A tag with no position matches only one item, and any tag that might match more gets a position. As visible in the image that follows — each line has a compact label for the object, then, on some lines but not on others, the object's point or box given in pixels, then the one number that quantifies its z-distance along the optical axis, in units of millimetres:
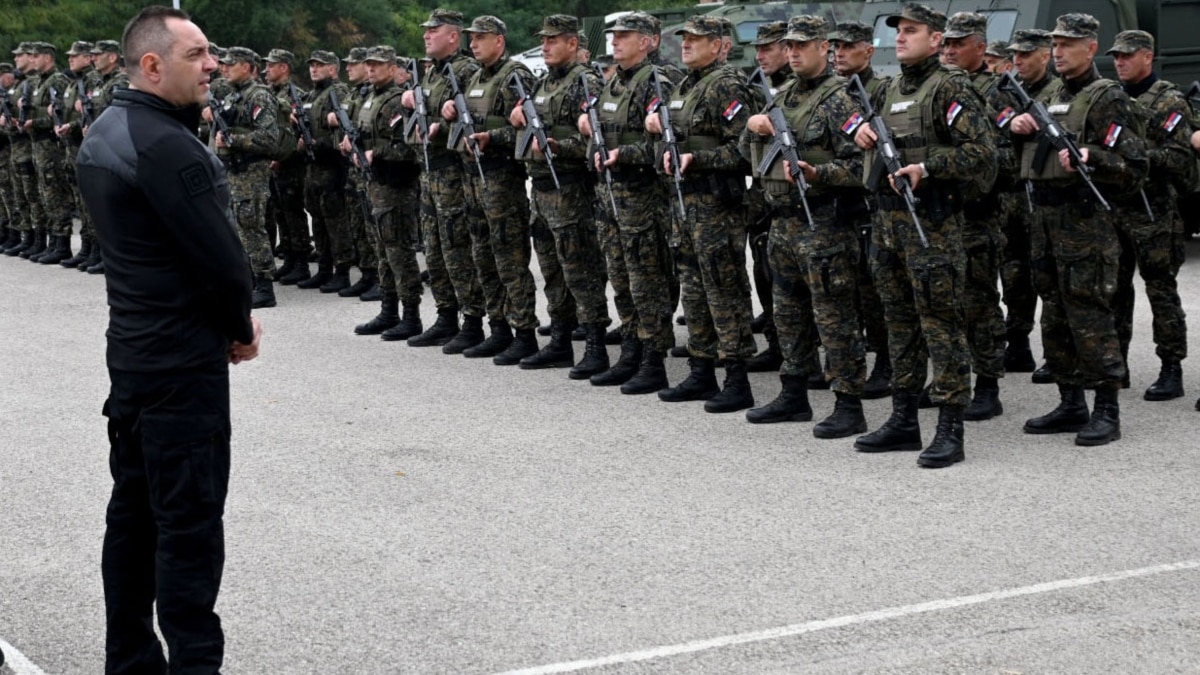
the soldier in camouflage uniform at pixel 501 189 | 10555
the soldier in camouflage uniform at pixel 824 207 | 8164
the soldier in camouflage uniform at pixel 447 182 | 11016
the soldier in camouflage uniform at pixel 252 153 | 13602
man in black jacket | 4441
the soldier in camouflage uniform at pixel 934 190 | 7488
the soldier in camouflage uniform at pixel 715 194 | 8859
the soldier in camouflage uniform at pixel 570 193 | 10102
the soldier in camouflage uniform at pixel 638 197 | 9398
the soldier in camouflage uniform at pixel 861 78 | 8242
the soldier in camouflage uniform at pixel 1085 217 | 8023
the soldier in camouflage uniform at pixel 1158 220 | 8883
